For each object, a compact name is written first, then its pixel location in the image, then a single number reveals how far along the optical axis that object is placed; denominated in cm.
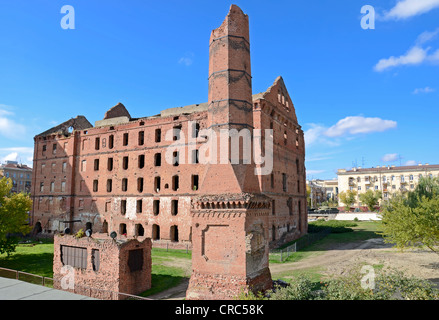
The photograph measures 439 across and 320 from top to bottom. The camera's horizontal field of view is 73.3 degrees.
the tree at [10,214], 2480
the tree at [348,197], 6930
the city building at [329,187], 10994
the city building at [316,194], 8812
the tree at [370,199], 6366
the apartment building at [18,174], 7169
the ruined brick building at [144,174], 3042
